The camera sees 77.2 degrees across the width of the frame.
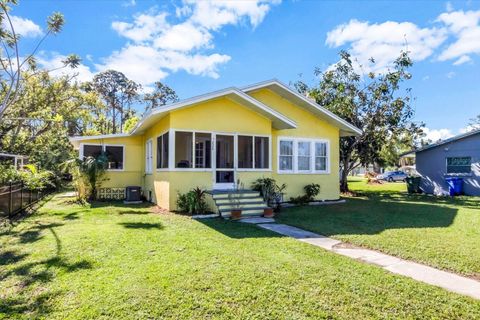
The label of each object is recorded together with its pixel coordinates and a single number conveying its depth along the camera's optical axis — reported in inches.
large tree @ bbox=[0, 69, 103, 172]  878.4
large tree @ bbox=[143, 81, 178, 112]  1653.5
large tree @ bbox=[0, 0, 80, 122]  418.5
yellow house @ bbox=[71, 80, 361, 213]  426.0
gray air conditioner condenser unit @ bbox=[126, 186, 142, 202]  547.5
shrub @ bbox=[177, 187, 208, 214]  401.7
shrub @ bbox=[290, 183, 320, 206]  534.9
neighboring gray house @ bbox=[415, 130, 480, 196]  727.1
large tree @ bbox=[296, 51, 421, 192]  783.1
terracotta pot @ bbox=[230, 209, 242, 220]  381.7
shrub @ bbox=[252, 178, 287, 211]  455.8
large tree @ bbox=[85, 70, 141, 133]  1503.4
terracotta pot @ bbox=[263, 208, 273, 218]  400.3
